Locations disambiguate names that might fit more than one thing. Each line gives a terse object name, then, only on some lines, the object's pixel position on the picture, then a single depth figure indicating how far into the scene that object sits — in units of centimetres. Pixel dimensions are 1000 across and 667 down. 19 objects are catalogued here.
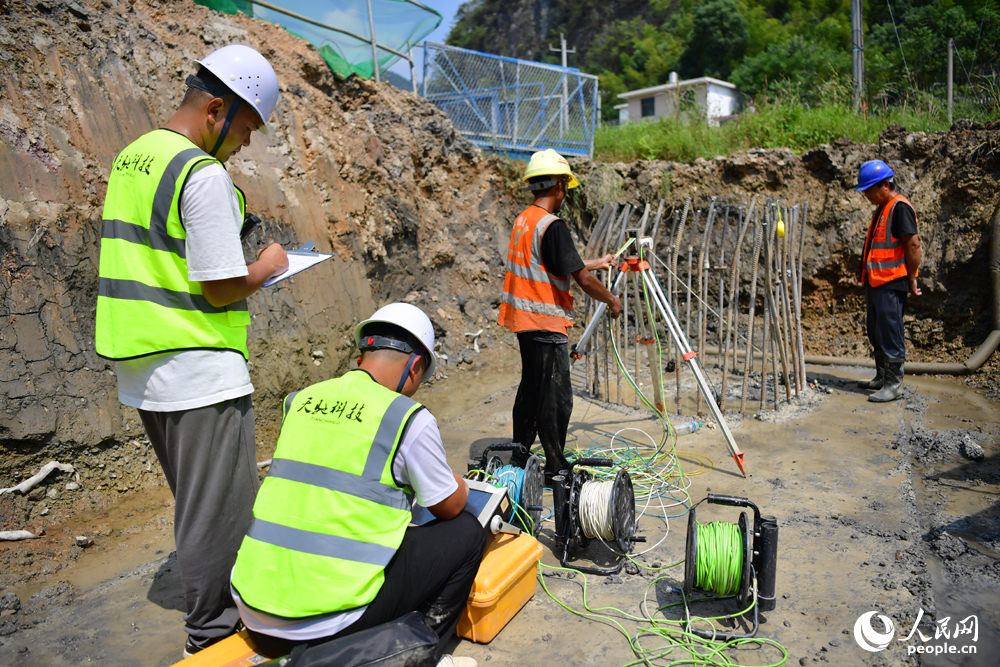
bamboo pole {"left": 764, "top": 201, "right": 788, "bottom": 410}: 555
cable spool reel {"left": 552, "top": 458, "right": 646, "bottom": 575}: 324
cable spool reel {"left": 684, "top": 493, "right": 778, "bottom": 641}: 282
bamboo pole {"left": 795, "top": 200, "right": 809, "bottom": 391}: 613
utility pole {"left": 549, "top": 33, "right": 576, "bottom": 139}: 1247
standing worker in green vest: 230
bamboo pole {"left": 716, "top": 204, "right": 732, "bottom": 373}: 599
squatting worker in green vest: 210
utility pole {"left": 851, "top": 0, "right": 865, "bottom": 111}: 1102
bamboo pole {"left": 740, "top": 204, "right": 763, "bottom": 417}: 564
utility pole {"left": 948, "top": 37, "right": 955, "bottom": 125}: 968
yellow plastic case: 270
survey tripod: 455
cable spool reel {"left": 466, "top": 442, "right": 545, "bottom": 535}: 339
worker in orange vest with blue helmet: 604
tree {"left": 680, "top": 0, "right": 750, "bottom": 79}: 3816
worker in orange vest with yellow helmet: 405
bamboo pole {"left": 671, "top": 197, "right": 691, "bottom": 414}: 584
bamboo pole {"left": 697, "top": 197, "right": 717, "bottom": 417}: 605
